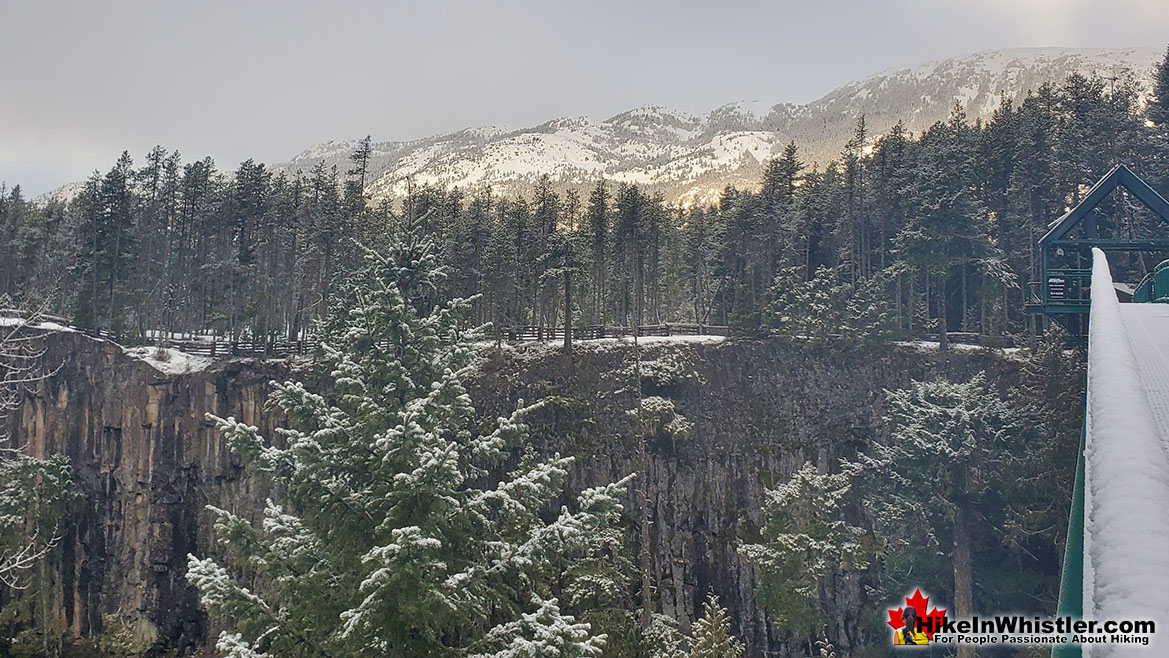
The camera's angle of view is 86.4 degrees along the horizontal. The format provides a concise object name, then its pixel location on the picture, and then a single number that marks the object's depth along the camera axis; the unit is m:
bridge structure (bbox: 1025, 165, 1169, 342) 17.25
